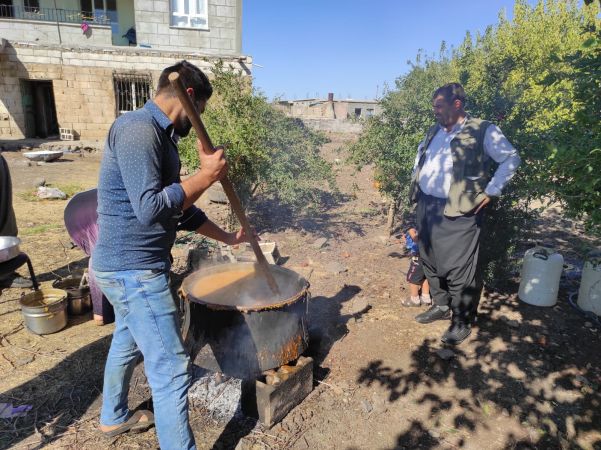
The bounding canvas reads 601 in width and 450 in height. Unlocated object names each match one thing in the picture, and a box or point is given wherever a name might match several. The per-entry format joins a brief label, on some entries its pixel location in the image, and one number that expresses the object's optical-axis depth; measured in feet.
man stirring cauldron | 6.17
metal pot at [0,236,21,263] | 12.82
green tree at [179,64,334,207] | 19.33
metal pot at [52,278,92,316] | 13.97
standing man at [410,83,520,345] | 11.93
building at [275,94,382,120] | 116.57
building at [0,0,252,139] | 52.95
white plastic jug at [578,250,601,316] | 13.73
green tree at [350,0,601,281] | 8.08
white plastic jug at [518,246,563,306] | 14.21
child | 14.73
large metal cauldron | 9.10
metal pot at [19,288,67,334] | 12.57
